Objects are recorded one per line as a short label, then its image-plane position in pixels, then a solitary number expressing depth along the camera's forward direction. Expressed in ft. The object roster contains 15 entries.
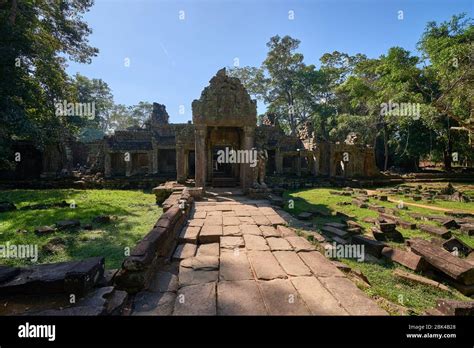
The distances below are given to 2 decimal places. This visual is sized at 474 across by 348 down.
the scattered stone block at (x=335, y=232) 19.50
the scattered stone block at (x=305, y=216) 25.76
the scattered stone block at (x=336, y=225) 22.06
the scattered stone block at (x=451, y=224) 22.66
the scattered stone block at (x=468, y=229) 20.89
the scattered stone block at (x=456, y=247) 16.22
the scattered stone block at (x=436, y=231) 19.36
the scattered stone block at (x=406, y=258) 13.82
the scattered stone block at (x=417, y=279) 11.94
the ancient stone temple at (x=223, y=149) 42.01
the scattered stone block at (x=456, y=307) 8.59
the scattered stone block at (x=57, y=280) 8.45
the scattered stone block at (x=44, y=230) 19.84
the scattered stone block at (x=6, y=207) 29.40
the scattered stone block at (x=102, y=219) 24.06
